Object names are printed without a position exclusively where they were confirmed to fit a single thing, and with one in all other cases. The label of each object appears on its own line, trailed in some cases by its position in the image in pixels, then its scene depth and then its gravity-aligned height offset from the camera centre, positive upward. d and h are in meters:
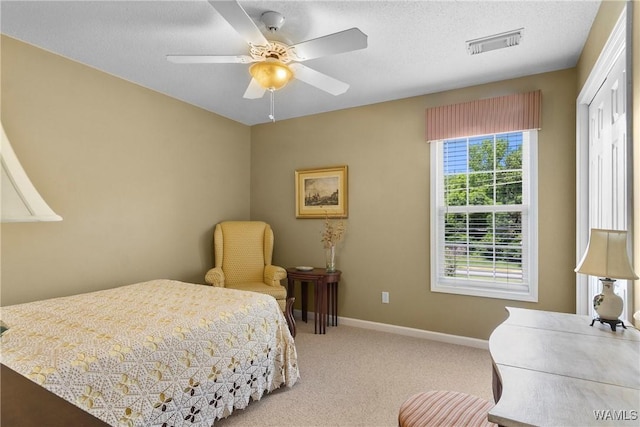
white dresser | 0.85 -0.51
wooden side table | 3.66 -0.86
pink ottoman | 1.29 -0.80
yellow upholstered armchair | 3.75 -0.49
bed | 1.45 -0.68
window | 3.08 -0.01
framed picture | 3.97 +0.27
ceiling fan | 1.79 +1.01
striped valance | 2.97 +0.93
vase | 3.83 -0.52
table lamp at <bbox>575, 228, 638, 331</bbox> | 1.38 -0.22
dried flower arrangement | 3.92 -0.21
